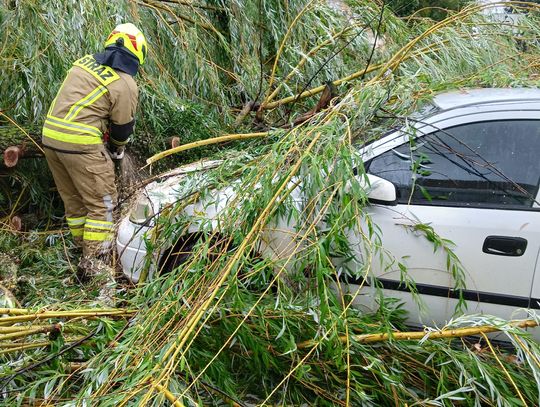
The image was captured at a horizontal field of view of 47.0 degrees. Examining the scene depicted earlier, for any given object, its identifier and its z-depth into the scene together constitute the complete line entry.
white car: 3.41
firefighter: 4.90
